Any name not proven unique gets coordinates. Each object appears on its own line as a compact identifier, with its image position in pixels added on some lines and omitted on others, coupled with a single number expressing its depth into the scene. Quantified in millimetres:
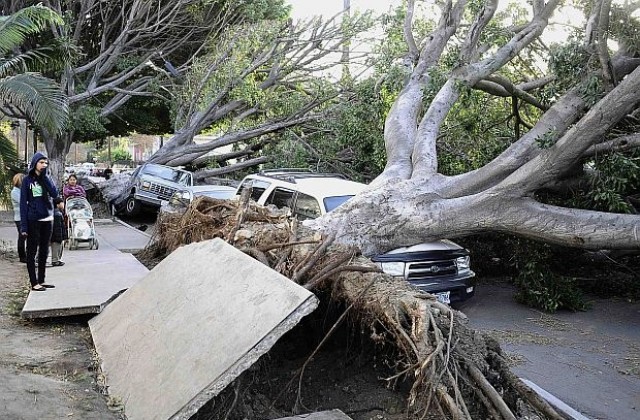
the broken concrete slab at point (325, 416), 4781
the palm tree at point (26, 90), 11977
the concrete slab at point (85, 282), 7527
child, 9930
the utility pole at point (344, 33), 21297
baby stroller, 12258
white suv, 9094
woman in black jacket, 8430
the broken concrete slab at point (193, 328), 4664
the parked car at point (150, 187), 20672
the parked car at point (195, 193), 15826
